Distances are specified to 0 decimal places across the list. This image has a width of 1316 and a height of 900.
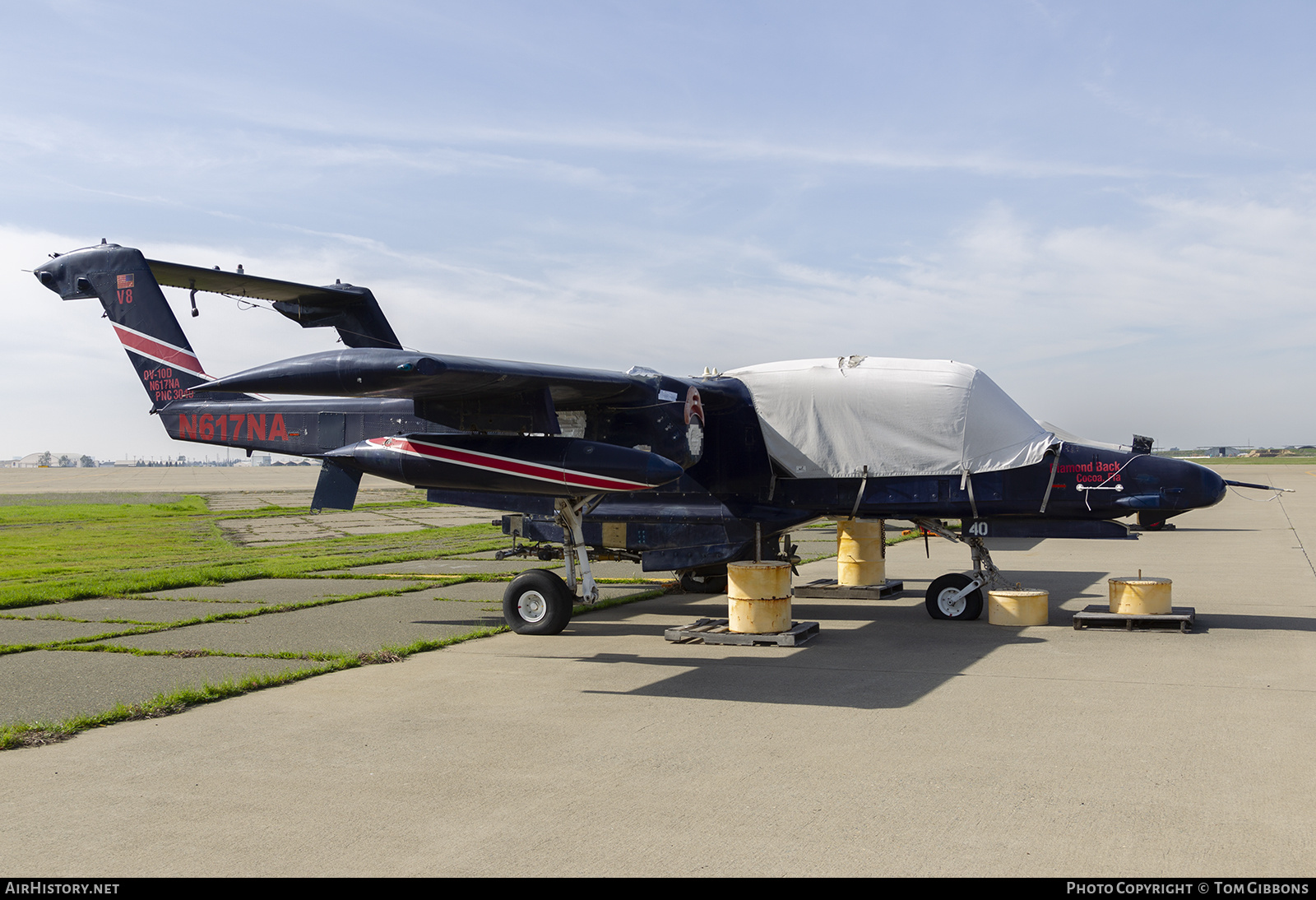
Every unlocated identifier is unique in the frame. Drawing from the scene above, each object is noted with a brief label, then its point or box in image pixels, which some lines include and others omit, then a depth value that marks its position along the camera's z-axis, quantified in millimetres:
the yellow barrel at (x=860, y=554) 14273
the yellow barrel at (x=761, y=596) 9750
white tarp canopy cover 11086
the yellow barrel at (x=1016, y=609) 10969
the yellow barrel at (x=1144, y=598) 10688
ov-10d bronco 10148
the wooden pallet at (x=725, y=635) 9617
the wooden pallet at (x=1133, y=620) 10430
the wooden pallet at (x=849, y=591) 13859
